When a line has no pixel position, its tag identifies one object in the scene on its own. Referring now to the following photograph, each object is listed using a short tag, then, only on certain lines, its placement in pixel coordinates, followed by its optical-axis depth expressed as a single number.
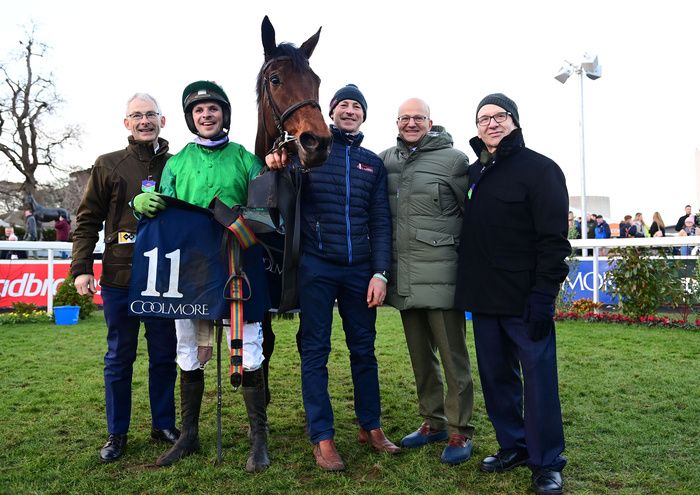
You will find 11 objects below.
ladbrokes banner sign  10.94
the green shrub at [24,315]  9.42
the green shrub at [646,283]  9.05
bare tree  27.97
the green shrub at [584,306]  9.83
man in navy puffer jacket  3.38
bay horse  3.07
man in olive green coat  3.51
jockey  3.32
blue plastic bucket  9.48
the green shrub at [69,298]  9.84
